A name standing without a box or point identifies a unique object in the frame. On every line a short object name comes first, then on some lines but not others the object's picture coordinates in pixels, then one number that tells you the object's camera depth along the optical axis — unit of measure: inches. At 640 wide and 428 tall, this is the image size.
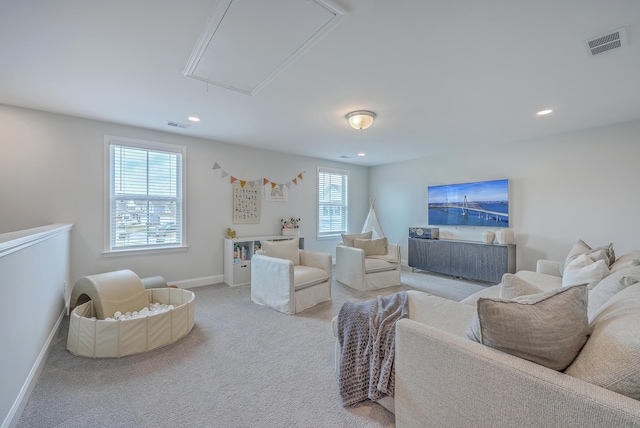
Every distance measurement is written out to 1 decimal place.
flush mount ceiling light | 121.8
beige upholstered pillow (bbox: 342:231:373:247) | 176.5
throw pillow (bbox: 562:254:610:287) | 80.0
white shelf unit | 167.2
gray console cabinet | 164.1
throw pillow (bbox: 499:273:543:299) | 55.2
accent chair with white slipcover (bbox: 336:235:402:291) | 156.6
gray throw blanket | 61.1
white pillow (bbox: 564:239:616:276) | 97.4
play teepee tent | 232.4
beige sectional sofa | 32.8
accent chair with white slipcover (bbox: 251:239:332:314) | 120.5
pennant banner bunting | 175.8
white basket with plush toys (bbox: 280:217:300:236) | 199.8
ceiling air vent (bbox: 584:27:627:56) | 69.8
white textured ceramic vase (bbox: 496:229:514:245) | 165.3
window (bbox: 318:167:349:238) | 229.1
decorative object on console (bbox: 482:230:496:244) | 173.0
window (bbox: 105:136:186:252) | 141.3
